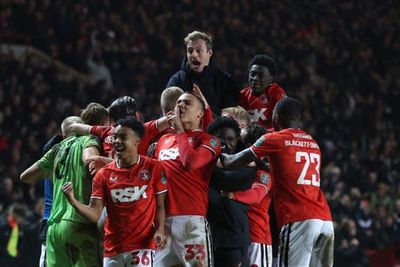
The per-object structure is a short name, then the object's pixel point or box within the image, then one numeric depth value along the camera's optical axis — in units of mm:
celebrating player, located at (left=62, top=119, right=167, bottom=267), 13225
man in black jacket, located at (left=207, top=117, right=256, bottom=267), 13970
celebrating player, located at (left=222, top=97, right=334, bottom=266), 14024
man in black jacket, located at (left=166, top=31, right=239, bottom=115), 16095
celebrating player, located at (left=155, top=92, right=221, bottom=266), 13496
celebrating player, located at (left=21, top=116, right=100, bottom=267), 14322
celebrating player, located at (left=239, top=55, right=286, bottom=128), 16636
